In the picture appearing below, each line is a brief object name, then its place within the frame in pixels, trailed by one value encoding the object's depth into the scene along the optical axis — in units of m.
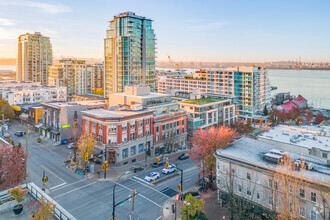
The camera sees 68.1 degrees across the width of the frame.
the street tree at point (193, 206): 28.45
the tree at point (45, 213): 18.47
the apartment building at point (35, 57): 166.75
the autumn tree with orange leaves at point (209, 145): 41.00
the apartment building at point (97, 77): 155.75
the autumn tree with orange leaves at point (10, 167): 30.30
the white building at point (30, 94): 95.50
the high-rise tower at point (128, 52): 106.44
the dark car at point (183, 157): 57.08
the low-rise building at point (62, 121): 65.19
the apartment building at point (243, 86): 105.31
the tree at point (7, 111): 83.59
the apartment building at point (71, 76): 137.25
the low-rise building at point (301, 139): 40.28
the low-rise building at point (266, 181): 26.05
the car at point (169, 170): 47.57
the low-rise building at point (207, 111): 71.62
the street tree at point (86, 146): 47.06
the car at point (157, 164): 51.37
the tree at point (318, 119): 97.94
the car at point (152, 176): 44.03
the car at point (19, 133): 72.46
